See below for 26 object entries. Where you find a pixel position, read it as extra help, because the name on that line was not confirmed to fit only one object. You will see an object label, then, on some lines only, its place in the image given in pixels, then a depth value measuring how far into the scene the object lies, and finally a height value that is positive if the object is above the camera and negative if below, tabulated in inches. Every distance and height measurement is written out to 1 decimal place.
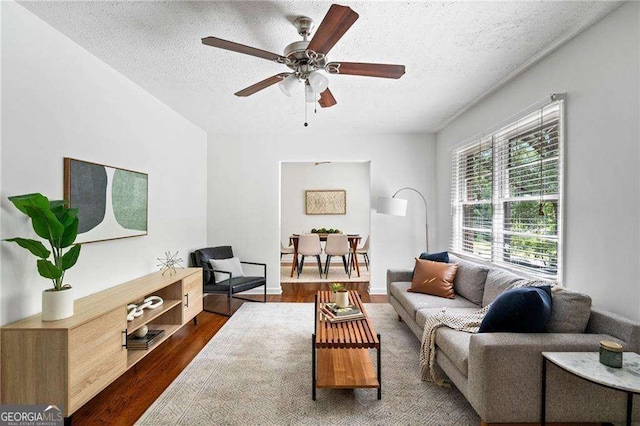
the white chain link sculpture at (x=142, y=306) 97.5 -32.8
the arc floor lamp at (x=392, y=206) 173.8 +4.0
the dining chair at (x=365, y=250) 249.8 -30.6
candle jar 55.9 -25.9
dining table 232.7 -23.8
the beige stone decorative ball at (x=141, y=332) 102.0 -40.3
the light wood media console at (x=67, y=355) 67.3 -33.7
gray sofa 64.7 -35.5
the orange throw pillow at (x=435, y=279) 123.1 -27.1
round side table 51.1 -28.1
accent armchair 150.4 -35.8
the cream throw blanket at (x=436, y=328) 87.8 -33.7
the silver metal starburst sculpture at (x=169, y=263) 132.6 -23.6
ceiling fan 64.3 +38.2
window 94.5 +7.4
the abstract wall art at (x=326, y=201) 290.2 +10.8
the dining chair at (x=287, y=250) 248.1 -31.3
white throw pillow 161.9 -29.8
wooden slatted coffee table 79.0 -45.5
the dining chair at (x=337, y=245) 231.6 -24.6
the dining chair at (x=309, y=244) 228.7 -23.9
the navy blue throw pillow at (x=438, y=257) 135.9 -19.9
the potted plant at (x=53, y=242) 67.6 -7.3
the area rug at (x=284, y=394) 75.4 -50.6
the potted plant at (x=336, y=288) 107.9 -26.7
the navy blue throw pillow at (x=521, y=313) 69.9 -23.0
